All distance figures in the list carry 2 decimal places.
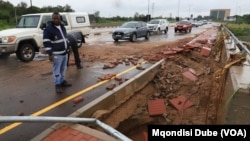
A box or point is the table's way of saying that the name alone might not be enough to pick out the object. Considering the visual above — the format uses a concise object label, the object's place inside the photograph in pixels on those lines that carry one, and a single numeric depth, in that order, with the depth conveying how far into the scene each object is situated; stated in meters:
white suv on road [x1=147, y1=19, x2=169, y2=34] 30.62
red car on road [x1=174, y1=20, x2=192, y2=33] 35.16
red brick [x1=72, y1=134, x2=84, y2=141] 4.01
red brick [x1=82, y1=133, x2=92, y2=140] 4.04
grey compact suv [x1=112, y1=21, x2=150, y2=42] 19.88
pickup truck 10.66
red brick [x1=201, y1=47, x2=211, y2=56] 11.74
